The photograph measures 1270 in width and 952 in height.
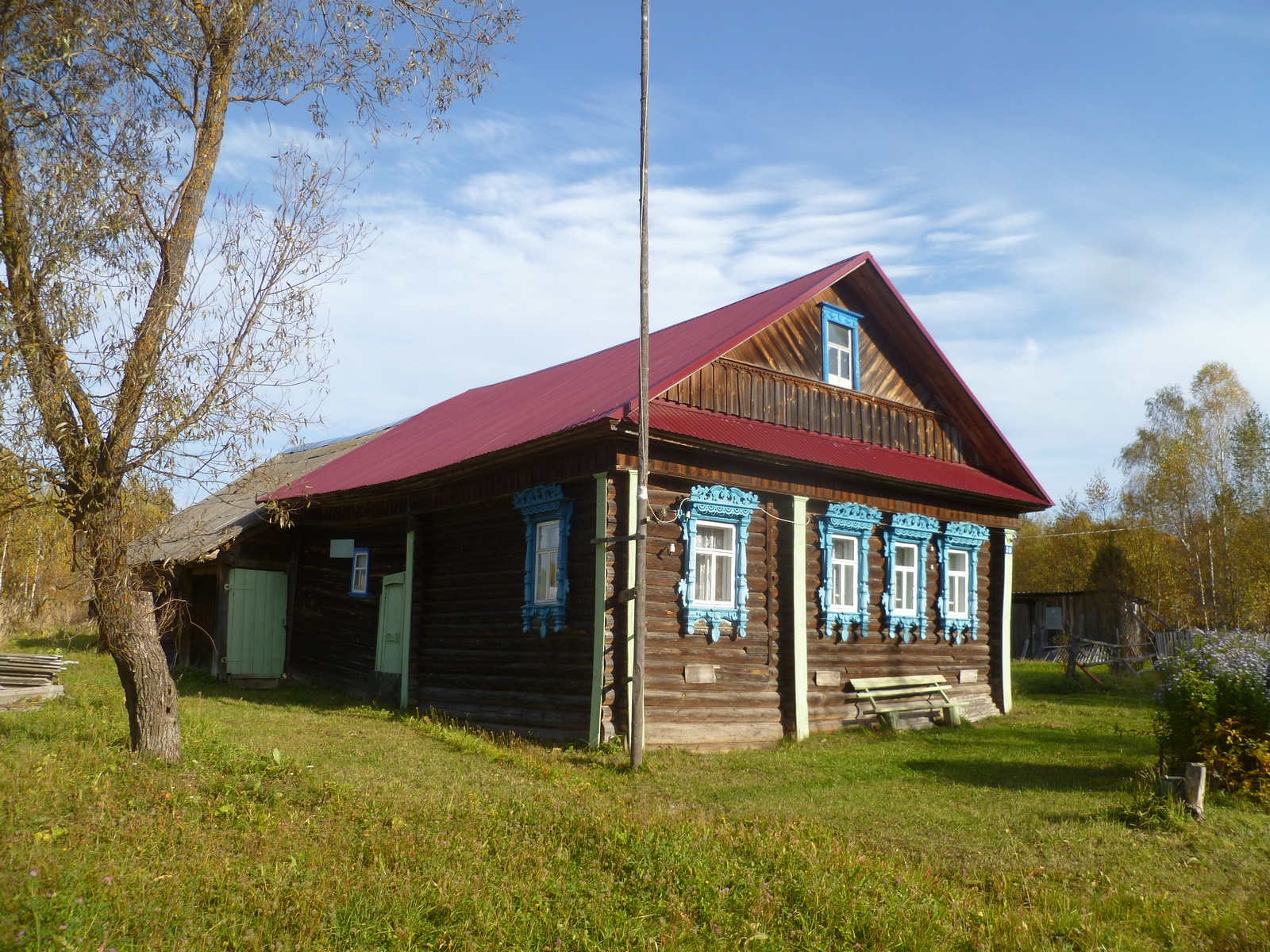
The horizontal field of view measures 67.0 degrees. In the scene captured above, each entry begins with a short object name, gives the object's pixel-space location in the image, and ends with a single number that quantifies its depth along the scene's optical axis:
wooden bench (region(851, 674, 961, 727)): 14.98
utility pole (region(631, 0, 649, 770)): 11.09
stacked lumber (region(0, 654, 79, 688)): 13.46
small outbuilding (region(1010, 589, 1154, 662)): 28.75
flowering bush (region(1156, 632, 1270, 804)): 9.65
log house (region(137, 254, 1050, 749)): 12.81
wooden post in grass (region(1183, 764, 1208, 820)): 8.81
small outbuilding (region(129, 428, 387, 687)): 19.95
